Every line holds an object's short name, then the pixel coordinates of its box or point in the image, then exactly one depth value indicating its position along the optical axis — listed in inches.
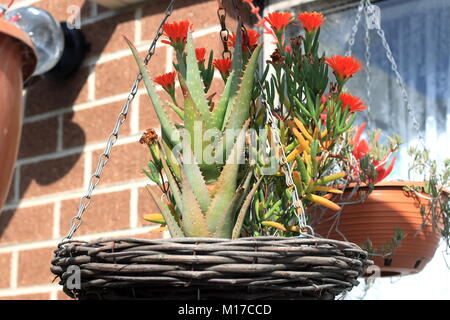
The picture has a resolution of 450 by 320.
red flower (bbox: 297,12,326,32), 47.9
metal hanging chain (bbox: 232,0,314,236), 39.2
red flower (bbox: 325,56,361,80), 46.0
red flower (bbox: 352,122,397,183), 54.4
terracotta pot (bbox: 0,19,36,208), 33.4
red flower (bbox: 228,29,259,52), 49.8
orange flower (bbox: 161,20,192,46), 48.3
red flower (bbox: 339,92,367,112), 46.9
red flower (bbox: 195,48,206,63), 50.0
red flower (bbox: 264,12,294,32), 48.7
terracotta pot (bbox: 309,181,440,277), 54.1
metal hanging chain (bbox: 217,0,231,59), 47.5
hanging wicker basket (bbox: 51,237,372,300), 33.8
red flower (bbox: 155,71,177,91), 48.8
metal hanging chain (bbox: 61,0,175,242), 42.3
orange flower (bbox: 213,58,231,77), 49.8
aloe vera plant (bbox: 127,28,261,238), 39.3
